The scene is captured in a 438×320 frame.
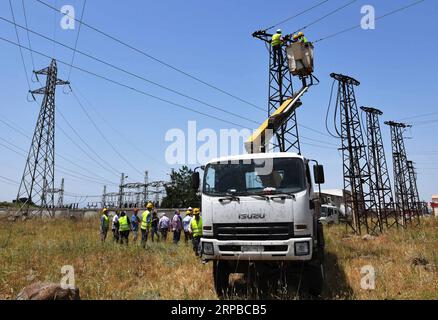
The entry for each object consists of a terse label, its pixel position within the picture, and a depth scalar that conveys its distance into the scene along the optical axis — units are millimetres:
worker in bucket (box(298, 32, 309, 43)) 13738
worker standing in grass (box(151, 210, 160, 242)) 17281
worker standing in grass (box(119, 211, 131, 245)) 15375
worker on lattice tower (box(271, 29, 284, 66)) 18156
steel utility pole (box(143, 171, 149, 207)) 73162
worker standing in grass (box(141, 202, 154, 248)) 14762
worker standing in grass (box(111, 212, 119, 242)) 16688
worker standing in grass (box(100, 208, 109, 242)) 16561
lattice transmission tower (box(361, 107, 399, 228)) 30759
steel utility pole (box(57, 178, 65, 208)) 59647
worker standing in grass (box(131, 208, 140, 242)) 17128
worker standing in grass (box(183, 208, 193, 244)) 15891
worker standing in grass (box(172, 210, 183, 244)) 16359
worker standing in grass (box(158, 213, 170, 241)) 17328
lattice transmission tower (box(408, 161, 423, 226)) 44750
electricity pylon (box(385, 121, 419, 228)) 41719
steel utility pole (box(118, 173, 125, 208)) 74725
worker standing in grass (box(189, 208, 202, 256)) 12016
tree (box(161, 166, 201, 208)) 56125
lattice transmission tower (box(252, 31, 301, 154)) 19094
